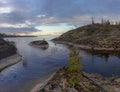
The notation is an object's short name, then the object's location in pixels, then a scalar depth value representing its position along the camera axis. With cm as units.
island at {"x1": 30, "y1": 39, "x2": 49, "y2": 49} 6785
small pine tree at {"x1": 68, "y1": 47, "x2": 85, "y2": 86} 1687
